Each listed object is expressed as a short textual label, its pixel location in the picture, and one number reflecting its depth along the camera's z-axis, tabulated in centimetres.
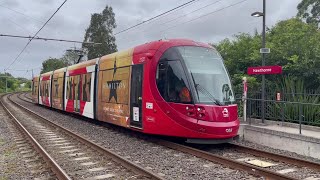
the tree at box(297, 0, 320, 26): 3411
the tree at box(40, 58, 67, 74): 7359
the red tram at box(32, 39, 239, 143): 697
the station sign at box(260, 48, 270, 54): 916
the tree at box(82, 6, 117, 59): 4355
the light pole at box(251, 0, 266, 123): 925
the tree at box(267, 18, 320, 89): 1043
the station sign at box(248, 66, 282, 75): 874
